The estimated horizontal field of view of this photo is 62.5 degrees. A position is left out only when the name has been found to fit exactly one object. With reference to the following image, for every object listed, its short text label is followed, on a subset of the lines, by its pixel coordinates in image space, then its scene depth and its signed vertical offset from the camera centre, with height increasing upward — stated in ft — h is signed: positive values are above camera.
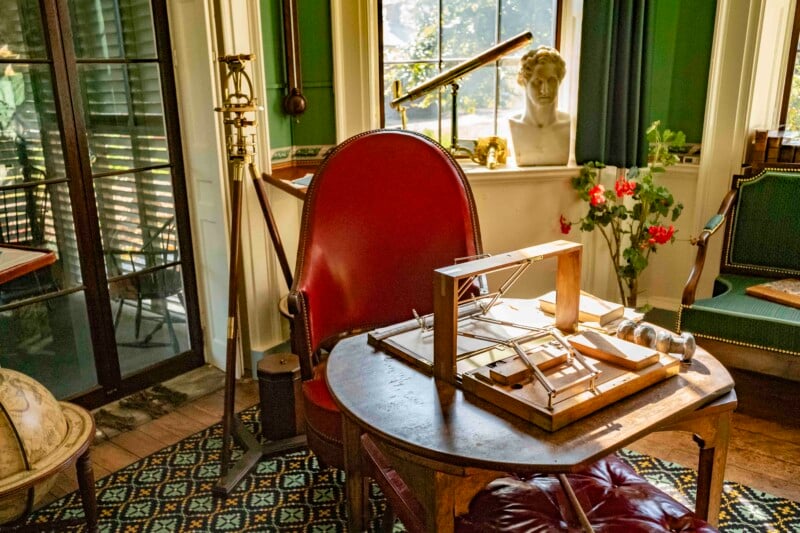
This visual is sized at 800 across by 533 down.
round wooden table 3.80 -1.93
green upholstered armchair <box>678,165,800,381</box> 8.30 -2.53
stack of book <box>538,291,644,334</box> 5.39 -1.70
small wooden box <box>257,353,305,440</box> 7.94 -3.42
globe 5.57 -2.84
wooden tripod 7.22 -2.50
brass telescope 9.09 +0.47
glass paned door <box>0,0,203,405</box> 8.09 -1.14
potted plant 9.95 -1.58
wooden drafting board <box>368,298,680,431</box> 4.06 -1.79
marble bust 10.25 -0.24
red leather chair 7.08 -1.33
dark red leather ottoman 4.49 -2.80
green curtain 10.04 +0.31
